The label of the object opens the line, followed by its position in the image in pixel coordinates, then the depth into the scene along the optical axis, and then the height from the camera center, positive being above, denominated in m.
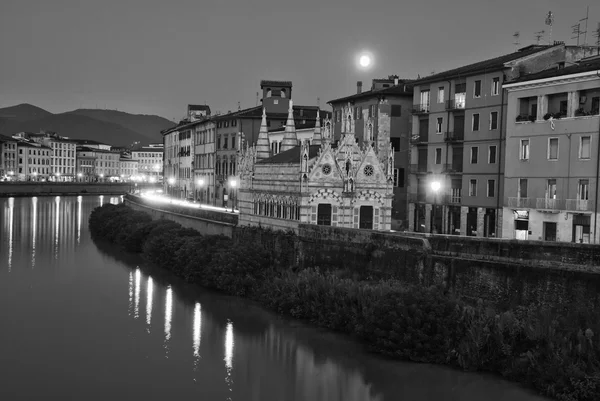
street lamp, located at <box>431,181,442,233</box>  47.03 -1.51
